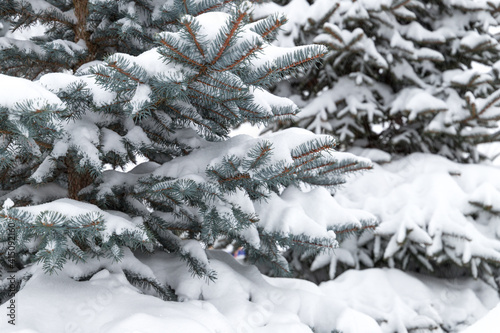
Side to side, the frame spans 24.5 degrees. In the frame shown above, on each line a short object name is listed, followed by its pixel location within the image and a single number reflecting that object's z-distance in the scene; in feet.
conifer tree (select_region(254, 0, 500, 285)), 13.65
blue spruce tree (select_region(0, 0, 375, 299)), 8.26
